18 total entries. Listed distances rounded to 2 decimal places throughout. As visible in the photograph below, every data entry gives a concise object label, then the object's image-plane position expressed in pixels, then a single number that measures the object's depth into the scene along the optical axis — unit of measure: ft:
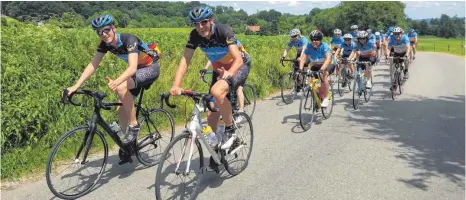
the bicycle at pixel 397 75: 39.27
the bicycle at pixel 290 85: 36.09
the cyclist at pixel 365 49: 36.55
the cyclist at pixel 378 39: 82.28
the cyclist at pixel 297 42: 36.57
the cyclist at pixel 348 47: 41.45
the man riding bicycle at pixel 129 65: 15.48
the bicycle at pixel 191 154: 13.43
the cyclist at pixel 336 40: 49.29
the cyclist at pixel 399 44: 40.24
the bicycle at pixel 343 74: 41.52
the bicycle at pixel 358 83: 33.69
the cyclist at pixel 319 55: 28.27
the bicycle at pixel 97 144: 14.62
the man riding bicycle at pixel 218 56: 14.67
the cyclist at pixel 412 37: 68.49
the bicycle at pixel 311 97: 26.20
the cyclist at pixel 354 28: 64.34
